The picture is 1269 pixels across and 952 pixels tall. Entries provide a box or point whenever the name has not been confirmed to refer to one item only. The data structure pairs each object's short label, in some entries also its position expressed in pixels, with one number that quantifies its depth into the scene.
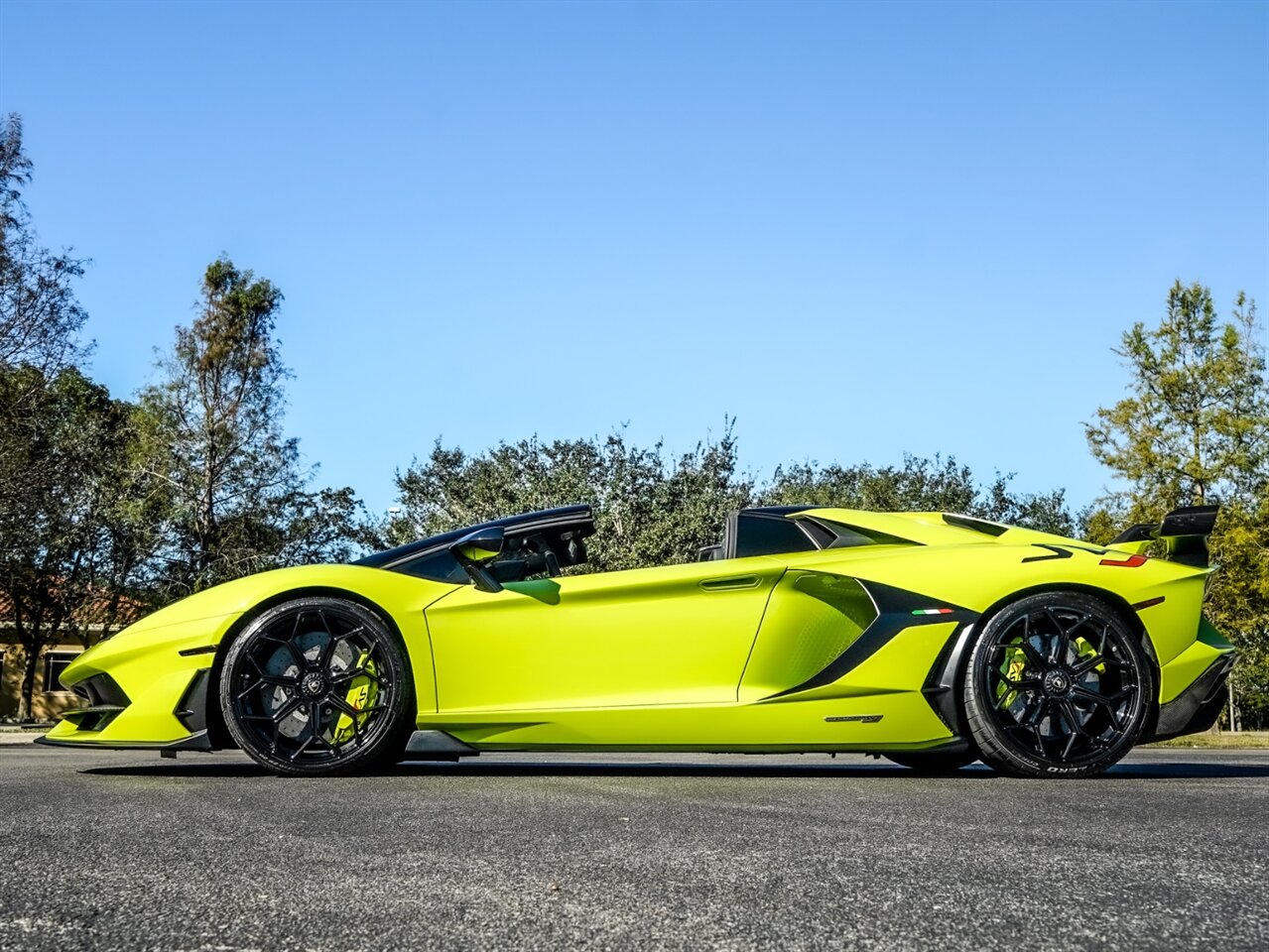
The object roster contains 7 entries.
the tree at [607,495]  28.58
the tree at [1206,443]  26.80
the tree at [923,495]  40.25
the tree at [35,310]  25.14
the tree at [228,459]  32.72
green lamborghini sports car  5.40
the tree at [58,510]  24.61
